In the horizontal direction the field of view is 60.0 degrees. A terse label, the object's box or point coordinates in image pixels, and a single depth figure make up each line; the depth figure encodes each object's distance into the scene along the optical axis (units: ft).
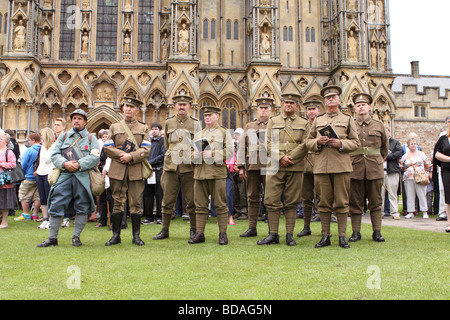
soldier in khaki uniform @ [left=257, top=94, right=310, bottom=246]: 19.70
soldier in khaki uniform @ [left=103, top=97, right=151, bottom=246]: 19.79
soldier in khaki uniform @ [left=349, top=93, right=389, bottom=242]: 20.72
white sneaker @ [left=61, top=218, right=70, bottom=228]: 27.41
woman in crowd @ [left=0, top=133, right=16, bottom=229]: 26.66
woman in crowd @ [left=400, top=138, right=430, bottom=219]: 35.32
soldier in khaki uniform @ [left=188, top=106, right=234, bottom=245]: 20.21
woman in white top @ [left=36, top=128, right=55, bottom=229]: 26.50
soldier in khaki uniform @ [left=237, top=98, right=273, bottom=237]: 22.52
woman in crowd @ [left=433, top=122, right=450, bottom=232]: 24.49
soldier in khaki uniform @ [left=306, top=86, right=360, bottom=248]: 18.65
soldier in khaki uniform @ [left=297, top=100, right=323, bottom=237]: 23.39
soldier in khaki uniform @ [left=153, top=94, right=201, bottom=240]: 21.11
